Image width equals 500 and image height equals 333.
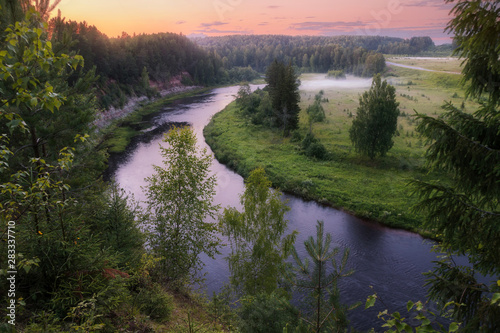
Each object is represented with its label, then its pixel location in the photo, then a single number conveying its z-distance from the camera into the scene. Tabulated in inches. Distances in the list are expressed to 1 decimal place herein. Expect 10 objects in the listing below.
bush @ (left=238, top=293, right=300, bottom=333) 360.2
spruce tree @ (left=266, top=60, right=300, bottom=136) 1920.5
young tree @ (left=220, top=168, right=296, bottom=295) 583.8
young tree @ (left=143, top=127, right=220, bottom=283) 595.8
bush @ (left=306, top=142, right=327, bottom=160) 1514.5
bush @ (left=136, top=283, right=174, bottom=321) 391.9
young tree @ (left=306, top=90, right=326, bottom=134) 2058.3
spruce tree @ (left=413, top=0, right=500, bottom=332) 219.8
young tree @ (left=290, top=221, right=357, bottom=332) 259.9
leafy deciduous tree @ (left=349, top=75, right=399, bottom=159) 1306.6
